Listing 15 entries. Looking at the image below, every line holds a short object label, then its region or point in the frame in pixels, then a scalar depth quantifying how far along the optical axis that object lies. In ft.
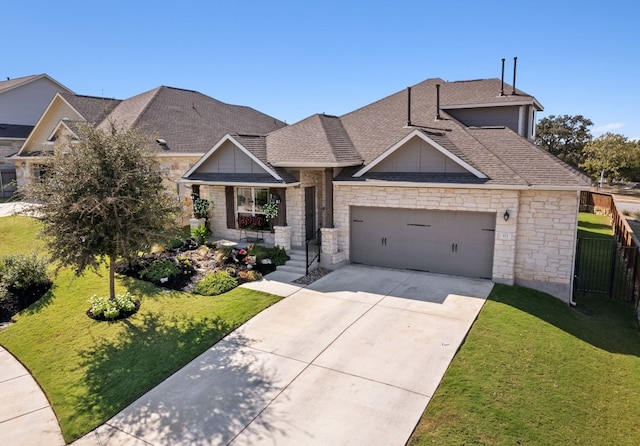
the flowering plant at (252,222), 55.98
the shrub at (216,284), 41.24
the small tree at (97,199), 32.55
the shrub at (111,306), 36.45
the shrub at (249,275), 44.47
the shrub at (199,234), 56.34
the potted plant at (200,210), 58.49
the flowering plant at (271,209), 52.70
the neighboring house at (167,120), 69.21
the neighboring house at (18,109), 108.47
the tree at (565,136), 188.65
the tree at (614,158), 153.48
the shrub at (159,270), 44.83
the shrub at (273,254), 49.49
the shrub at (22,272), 42.68
